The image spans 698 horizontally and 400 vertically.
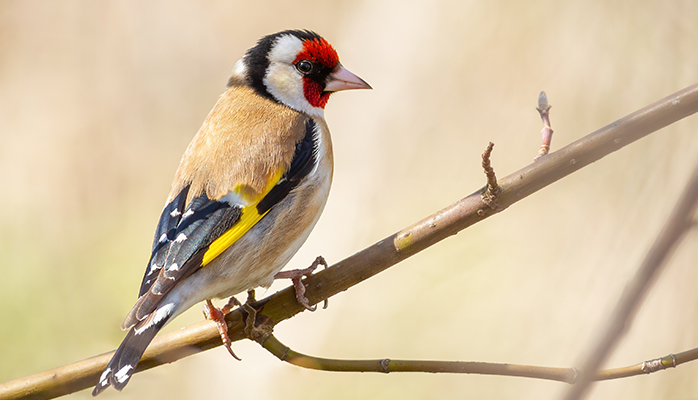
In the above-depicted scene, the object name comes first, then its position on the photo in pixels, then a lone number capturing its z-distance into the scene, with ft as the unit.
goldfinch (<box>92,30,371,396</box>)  8.84
